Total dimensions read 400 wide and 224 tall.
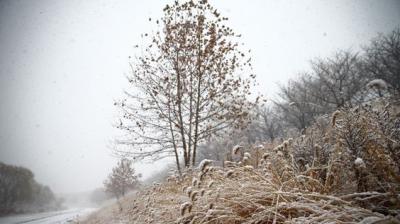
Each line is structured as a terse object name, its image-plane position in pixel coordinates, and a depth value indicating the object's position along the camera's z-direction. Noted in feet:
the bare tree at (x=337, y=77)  84.94
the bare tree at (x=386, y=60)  71.82
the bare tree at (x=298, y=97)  83.92
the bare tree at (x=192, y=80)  27.86
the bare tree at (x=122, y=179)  82.07
